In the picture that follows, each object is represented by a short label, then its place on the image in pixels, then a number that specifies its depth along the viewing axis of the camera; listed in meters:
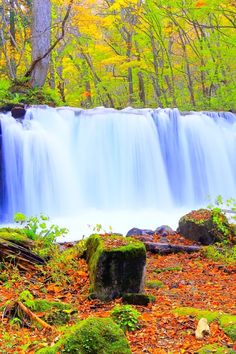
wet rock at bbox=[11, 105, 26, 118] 11.83
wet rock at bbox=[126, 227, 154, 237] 8.01
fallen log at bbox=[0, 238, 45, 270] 4.28
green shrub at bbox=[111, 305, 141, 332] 3.20
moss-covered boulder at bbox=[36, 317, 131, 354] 2.38
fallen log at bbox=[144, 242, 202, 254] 6.58
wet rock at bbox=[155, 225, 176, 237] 7.80
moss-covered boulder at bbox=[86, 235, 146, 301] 3.82
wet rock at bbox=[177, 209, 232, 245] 6.91
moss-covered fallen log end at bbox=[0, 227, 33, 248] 4.48
